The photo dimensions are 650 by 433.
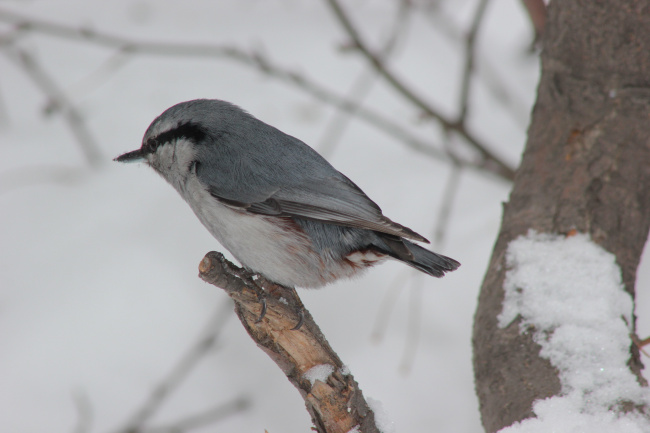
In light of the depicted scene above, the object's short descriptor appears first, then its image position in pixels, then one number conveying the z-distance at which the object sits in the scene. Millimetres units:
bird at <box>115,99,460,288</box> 4641
